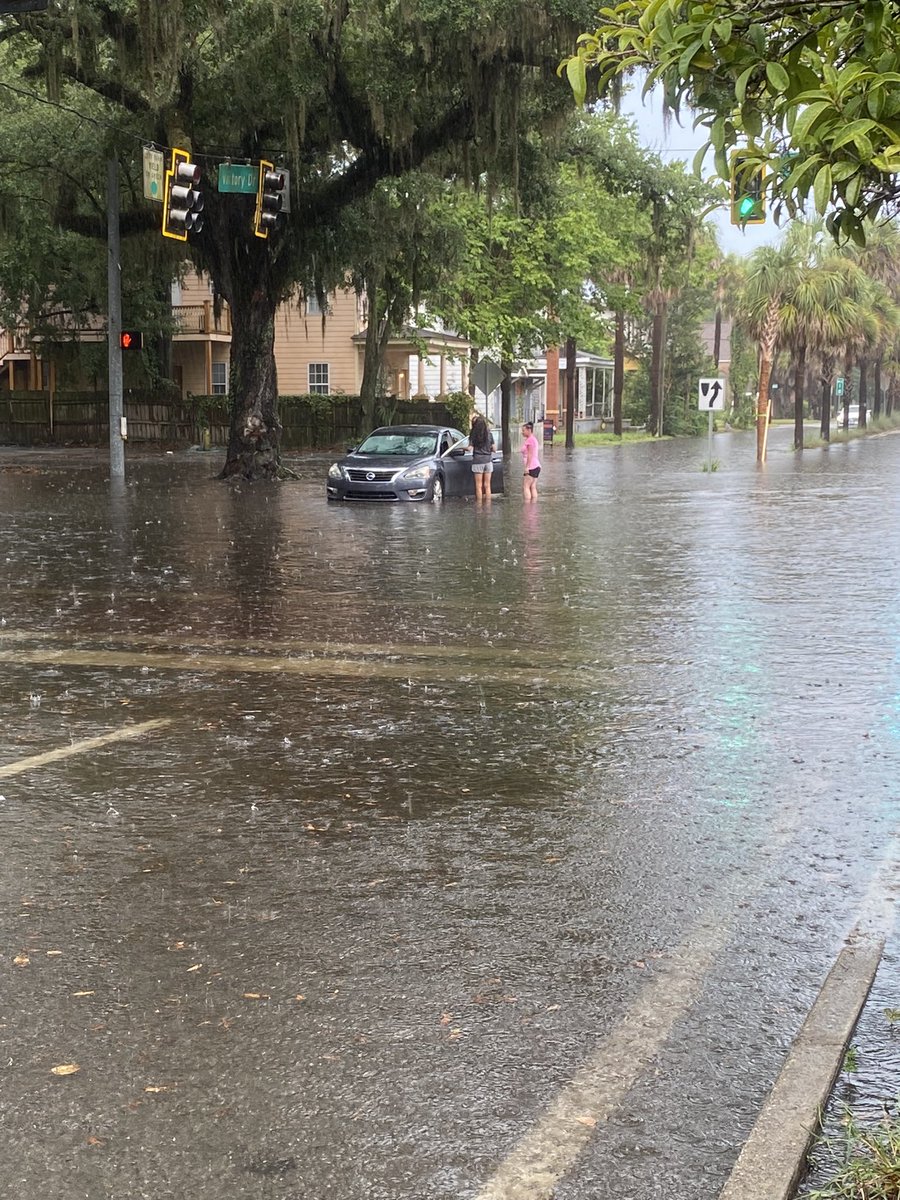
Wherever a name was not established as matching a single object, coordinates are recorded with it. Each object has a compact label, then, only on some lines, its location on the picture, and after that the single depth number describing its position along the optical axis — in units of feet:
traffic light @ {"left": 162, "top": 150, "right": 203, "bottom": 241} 71.61
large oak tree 69.67
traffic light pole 88.69
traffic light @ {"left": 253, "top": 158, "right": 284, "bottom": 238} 76.64
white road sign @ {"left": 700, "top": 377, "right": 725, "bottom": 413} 114.68
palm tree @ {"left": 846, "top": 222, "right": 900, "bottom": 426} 194.18
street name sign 77.10
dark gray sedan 78.59
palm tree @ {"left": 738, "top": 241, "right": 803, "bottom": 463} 134.41
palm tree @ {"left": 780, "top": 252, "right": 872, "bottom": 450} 149.69
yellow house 169.89
